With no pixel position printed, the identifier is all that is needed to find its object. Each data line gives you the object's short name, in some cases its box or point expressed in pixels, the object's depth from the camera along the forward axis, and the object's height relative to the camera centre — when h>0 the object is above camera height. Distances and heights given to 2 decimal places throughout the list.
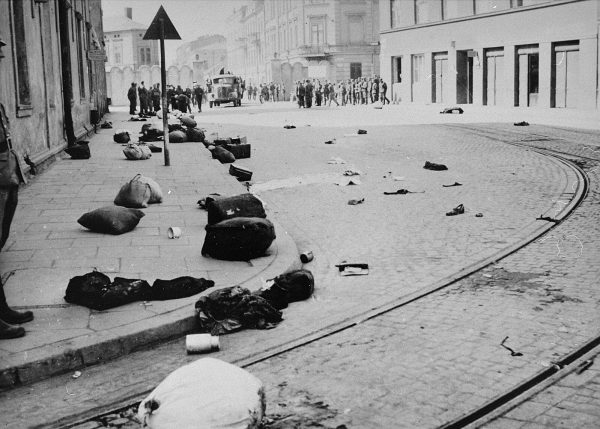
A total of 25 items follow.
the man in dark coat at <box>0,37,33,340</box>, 4.79 -0.72
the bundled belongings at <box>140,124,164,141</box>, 19.91 -0.53
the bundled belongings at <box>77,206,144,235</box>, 7.98 -1.13
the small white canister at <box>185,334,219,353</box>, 4.75 -1.48
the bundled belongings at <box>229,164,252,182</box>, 12.93 -1.07
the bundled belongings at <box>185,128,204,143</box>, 20.34 -0.59
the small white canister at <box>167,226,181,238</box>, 7.79 -1.24
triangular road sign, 14.00 +1.64
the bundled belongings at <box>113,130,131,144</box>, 19.95 -0.58
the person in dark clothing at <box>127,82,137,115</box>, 40.13 +1.06
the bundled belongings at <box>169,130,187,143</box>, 20.09 -0.62
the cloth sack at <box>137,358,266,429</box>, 3.13 -1.25
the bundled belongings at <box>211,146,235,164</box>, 15.80 -0.91
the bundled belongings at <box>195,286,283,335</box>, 5.17 -1.42
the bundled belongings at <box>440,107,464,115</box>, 33.25 -0.14
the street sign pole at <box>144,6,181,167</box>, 13.87 +1.55
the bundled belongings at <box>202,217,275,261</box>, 6.80 -1.17
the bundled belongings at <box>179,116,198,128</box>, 22.82 -0.28
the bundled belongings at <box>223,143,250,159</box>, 16.80 -0.85
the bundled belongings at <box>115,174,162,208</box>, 9.54 -1.02
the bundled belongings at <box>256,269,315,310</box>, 5.78 -1.41
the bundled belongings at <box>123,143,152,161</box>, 15.64 -0.79
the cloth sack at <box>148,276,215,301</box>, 5.63 -1.34
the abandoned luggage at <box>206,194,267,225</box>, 7.60 -0.99
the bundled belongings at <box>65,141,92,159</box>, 16.27 -0.77
